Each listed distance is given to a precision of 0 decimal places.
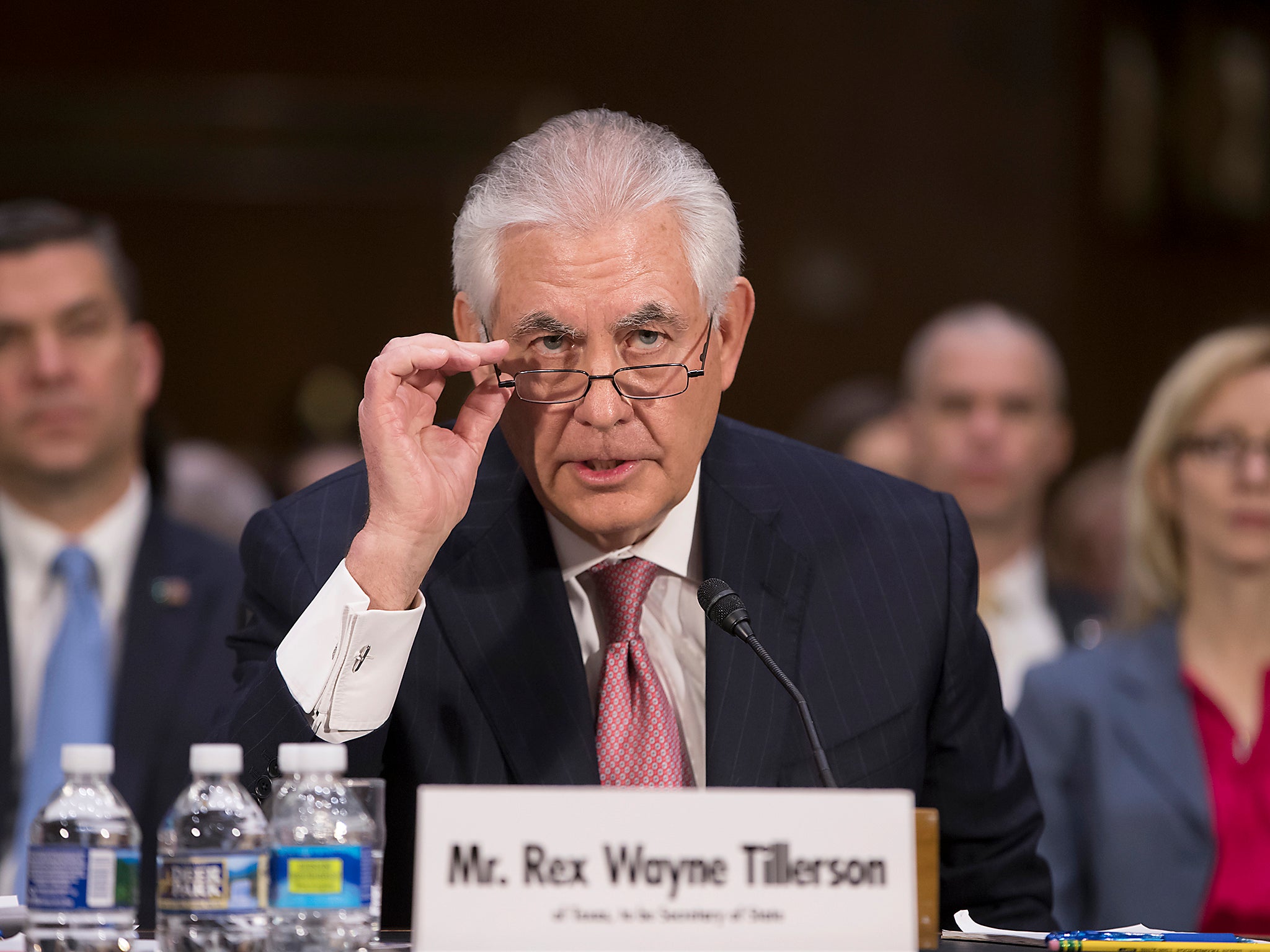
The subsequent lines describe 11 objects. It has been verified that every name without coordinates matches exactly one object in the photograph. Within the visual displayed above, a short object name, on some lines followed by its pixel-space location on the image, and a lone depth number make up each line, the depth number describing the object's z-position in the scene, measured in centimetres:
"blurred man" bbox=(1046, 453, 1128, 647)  845
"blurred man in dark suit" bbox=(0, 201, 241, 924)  489
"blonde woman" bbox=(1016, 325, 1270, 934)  479
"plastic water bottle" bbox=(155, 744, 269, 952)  389
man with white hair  415
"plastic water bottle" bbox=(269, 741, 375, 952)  389
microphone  407
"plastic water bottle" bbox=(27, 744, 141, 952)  389
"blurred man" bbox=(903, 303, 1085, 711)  654
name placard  387
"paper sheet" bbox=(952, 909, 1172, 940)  407
